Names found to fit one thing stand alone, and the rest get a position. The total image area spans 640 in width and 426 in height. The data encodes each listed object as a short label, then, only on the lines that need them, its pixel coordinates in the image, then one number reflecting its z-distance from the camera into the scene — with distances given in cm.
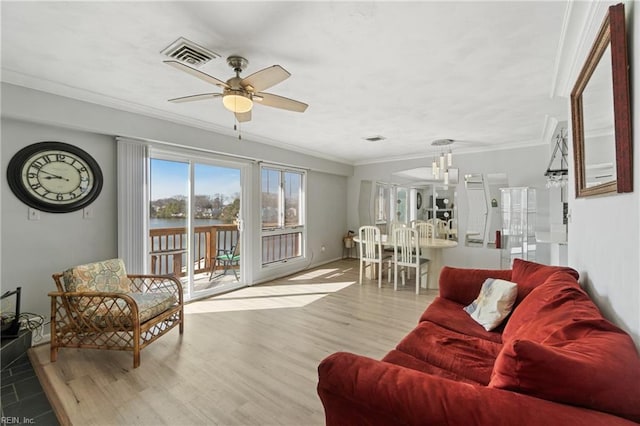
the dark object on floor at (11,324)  234
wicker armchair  231
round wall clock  258
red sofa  79
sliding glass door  366
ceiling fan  184
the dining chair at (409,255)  428
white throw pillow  200
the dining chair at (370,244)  476
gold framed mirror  109
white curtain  313
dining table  449
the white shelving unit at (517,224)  496
